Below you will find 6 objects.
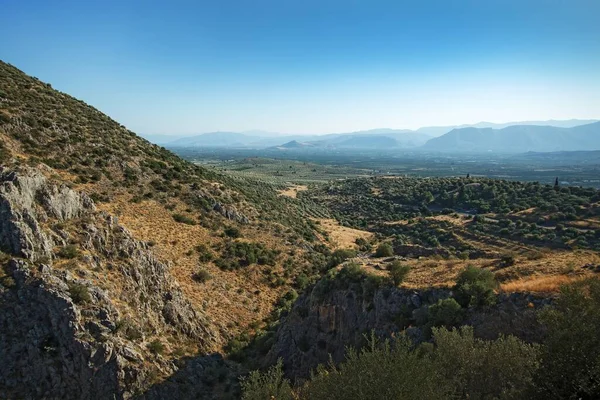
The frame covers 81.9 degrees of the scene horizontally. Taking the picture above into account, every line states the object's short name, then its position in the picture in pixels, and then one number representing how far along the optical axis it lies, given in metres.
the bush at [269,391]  11.96
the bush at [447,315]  15.44
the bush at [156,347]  19.17
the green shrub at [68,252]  19.78
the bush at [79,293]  17.80
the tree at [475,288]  15.73
